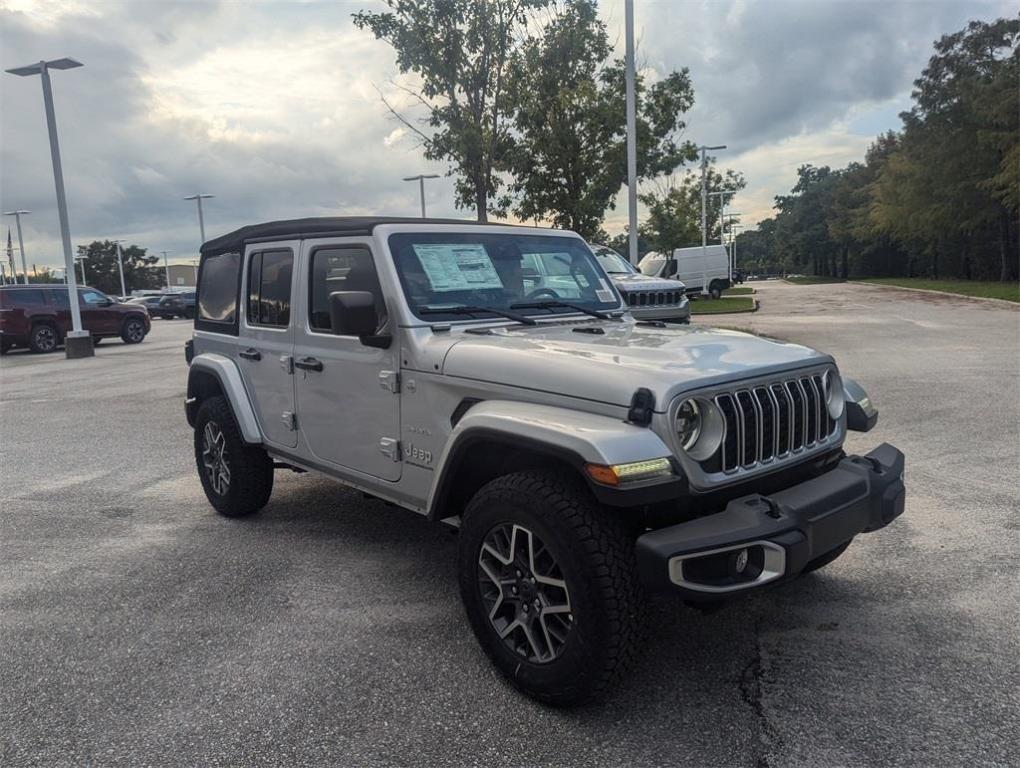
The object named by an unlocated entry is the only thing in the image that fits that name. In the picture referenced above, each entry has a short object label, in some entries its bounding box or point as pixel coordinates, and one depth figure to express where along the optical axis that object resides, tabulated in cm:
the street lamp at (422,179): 3739
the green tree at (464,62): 1562
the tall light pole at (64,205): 1816
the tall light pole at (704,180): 3550
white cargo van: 3469
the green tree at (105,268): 9788
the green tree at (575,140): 1952
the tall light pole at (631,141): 1521
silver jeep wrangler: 268
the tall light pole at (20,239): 5456
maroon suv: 1967
